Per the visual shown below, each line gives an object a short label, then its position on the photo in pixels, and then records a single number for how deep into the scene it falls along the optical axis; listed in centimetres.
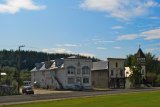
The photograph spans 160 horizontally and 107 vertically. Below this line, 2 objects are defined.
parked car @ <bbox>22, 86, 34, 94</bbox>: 7381
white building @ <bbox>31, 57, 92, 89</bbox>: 10162
